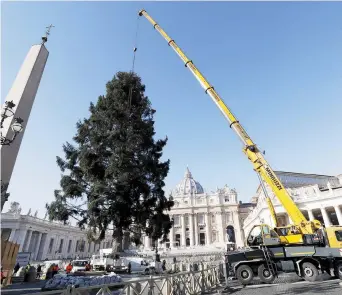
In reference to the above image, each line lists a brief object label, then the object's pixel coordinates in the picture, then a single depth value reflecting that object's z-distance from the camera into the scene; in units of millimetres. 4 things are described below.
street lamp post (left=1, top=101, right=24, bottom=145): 8258
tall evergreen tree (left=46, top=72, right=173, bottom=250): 17406
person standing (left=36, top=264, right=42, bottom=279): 23328
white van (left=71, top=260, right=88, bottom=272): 27372
